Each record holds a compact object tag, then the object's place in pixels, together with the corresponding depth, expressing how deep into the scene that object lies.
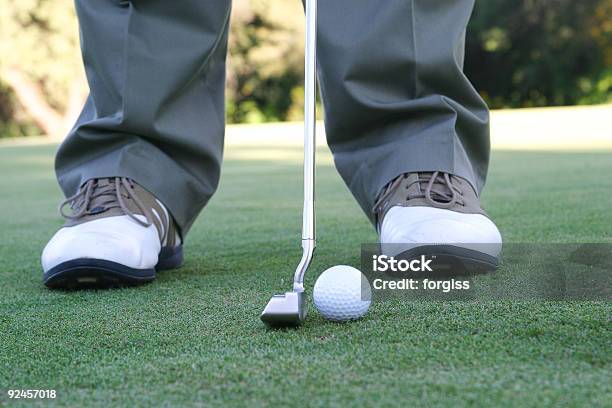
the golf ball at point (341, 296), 0.98
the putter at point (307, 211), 0.94
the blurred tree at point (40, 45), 17.25
